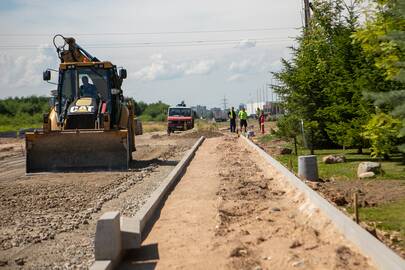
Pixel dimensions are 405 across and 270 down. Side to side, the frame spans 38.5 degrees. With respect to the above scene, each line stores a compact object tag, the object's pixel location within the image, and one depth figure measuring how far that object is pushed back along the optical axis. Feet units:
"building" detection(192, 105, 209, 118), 513.04
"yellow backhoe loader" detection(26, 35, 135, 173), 57.16
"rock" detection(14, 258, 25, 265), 23.61
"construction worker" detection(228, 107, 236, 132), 133.39
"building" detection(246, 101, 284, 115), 384.10
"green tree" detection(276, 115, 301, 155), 71.97
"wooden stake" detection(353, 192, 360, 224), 27.12
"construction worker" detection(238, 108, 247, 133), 130.19
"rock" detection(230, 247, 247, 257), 23.25
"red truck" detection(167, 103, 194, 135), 164.45
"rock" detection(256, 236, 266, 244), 25.57
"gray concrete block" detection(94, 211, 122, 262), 22.54
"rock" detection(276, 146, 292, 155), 77.20
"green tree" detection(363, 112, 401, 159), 42.32
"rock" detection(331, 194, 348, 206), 34.88
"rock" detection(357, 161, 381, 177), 46.88
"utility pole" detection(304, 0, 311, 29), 90.32
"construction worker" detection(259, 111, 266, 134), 140.98
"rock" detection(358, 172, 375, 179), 45.91
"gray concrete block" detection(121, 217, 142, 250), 24.41
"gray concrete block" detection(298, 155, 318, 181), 45.42
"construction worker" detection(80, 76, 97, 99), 64.27
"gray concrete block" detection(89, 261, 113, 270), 21.03
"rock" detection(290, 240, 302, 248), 24.39
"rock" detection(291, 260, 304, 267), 21.54
